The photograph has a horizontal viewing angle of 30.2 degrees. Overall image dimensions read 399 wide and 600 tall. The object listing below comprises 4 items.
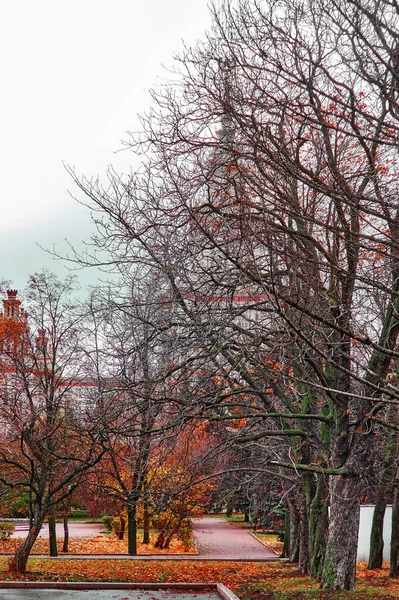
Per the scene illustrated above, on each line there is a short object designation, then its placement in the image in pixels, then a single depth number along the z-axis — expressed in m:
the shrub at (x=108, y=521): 39.25
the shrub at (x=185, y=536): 30.45
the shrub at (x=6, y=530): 33.16
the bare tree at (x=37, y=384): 17.52
